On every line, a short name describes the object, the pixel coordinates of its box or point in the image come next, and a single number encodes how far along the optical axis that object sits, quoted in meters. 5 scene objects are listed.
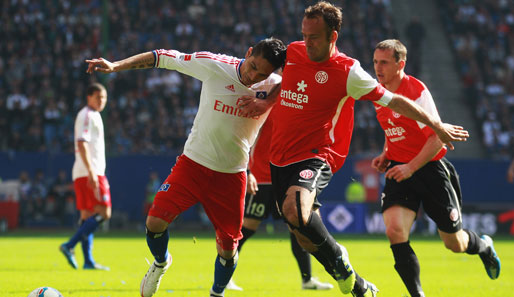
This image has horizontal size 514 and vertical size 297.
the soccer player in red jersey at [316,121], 12.16
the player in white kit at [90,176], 20.84
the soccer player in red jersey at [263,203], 17.39
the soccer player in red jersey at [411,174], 13.84
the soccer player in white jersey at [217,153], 12.88
